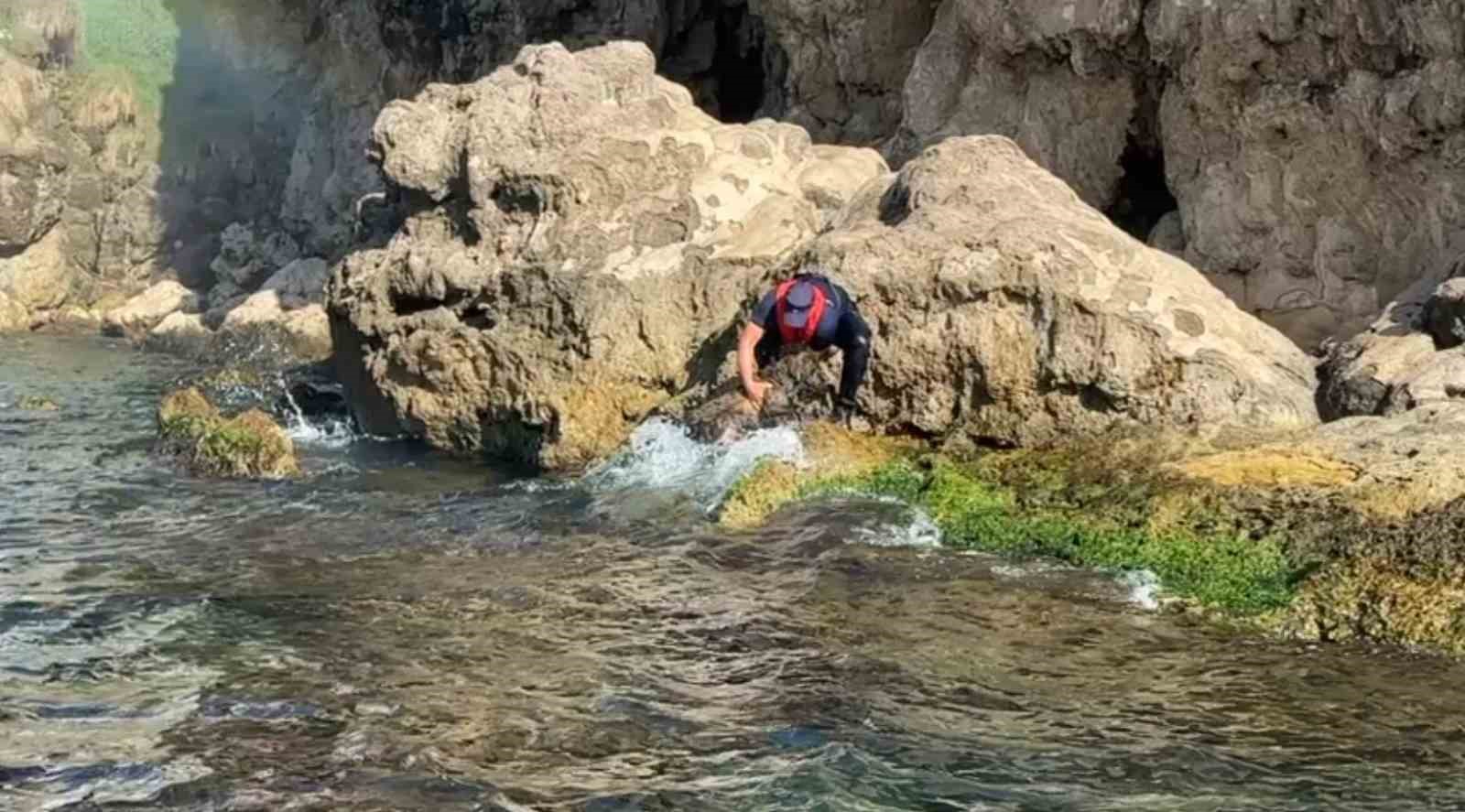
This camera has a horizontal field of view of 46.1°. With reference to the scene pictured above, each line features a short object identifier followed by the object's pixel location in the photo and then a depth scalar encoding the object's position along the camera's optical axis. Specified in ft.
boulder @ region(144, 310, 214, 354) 115.03
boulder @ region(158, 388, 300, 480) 54.34
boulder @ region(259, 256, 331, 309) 115.96
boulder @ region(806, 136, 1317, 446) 43.45
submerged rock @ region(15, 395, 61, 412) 77.05
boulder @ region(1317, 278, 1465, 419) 40.70
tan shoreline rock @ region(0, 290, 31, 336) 132.67
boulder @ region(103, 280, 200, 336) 131.34
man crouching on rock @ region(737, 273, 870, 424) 44.70
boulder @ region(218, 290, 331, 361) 101.35
